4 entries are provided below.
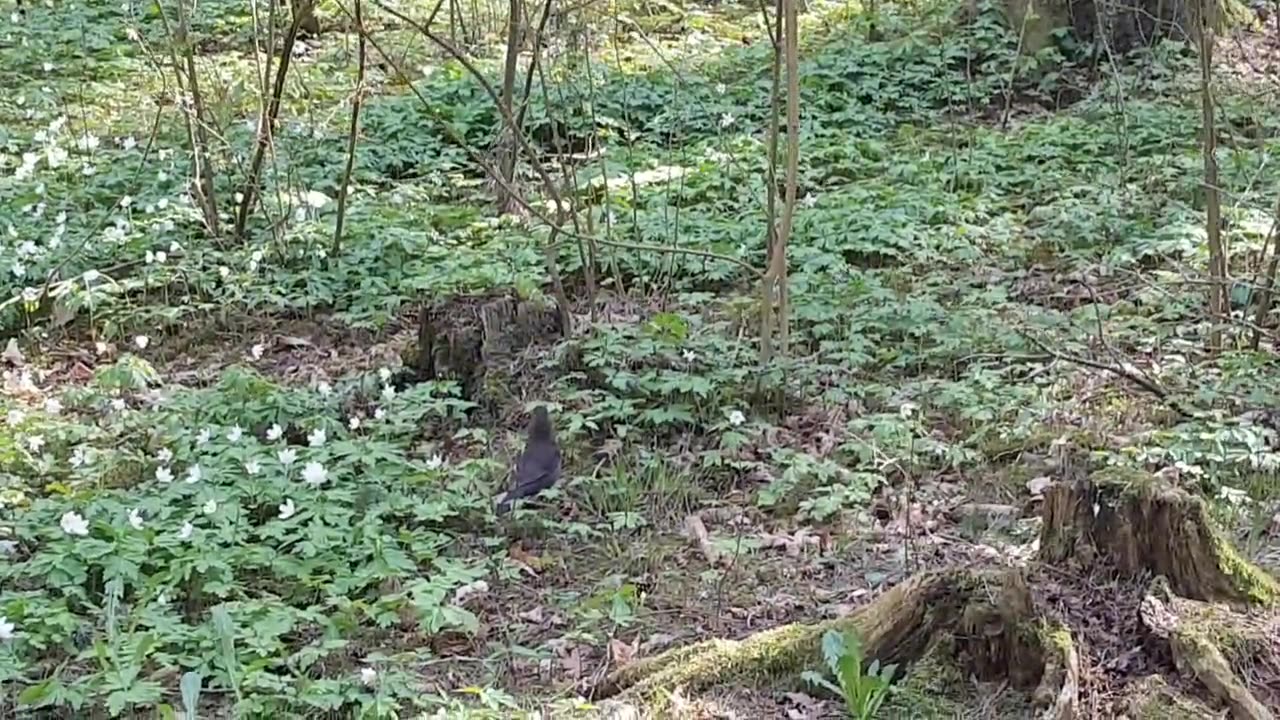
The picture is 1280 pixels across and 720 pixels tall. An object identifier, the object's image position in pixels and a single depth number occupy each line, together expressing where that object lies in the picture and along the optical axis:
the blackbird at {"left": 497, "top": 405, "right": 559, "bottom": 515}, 4.58
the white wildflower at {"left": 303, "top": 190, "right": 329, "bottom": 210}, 7.37
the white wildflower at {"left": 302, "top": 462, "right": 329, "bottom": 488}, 4.28
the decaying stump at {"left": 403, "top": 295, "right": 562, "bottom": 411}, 5.48
